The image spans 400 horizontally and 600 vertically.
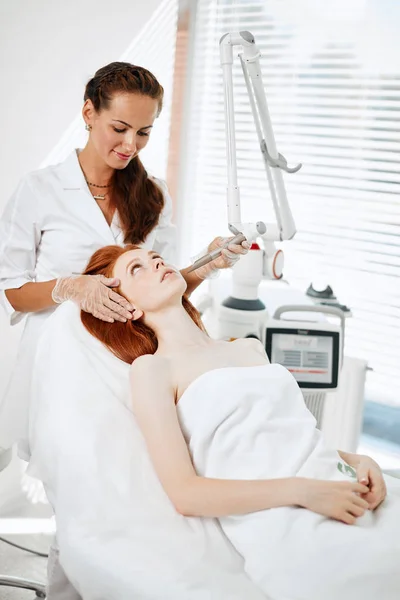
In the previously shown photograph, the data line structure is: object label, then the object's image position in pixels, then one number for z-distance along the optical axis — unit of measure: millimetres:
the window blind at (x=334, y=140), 3080
